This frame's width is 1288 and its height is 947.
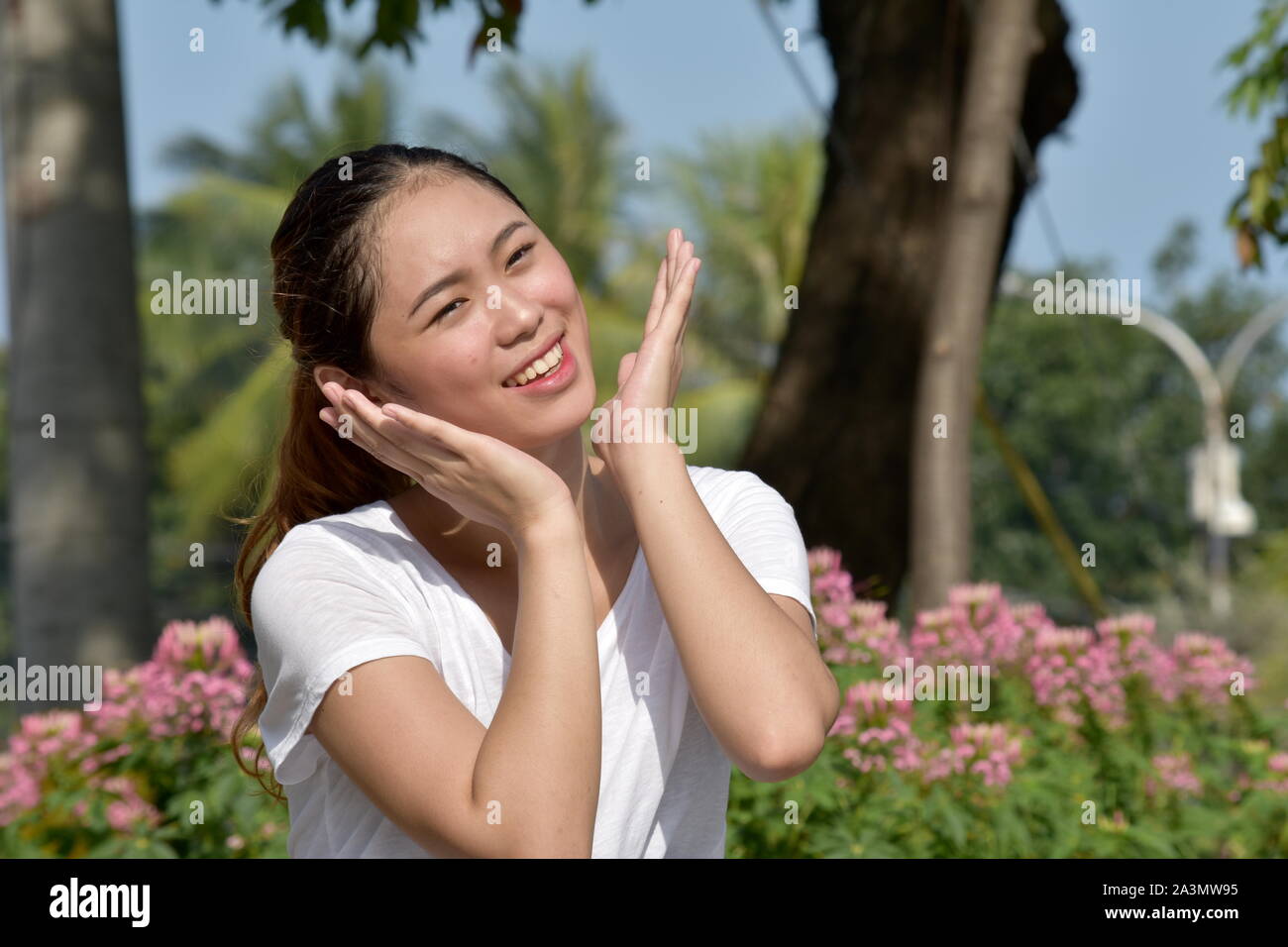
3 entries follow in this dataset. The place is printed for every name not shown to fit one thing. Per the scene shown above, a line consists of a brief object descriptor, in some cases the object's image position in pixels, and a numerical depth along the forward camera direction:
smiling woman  1.62
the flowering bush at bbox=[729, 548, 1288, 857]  3.16
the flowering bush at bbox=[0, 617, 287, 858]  3.28
